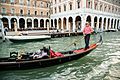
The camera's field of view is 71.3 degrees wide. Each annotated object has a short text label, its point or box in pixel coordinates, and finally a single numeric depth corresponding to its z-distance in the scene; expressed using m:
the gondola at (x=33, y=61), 3.72
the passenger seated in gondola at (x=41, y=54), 4.13
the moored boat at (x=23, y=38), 9.88
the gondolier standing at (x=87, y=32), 5.31
